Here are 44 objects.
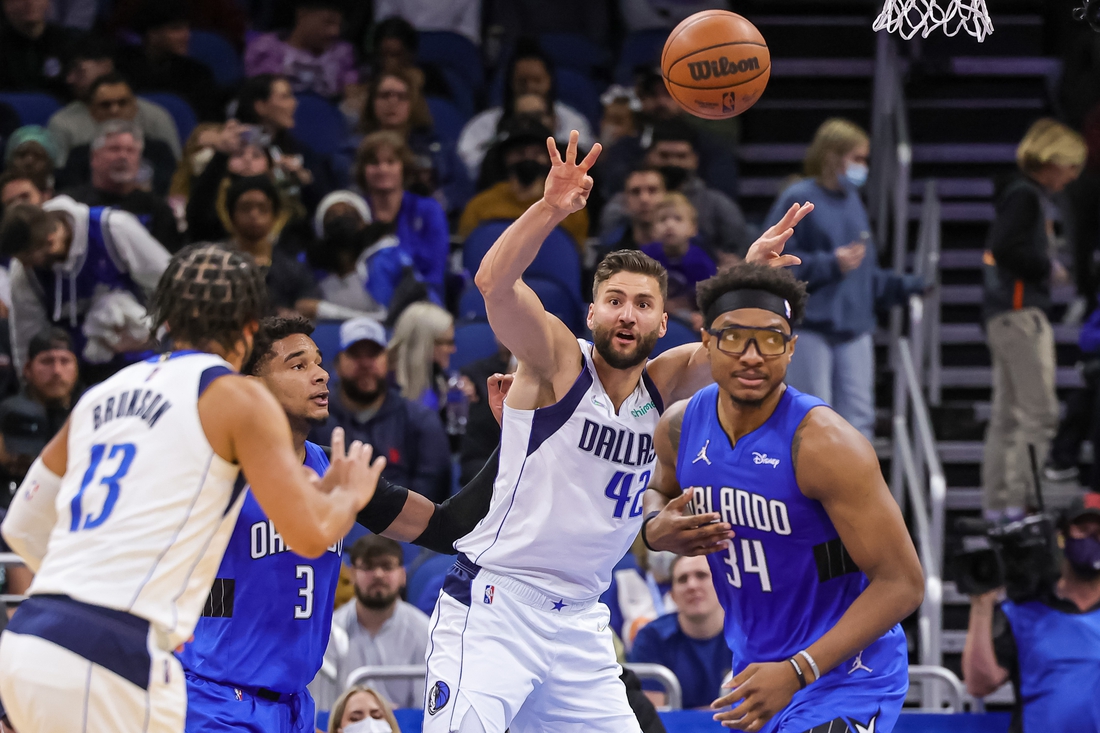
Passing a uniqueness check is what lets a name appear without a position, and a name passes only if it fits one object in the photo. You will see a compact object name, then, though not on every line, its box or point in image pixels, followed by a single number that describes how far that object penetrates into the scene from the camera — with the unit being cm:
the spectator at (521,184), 1948
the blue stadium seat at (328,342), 1731
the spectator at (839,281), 1755
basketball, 1203
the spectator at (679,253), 1756
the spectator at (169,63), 2200
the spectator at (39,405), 1579
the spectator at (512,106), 2142
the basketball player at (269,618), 986
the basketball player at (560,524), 1020
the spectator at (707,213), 1900
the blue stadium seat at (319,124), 2183
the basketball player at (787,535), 930
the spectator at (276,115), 1937
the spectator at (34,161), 1839
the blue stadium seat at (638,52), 2308
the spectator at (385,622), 1422
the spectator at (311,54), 2278
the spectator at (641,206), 1837
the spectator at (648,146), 2050
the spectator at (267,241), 1744
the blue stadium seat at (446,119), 2228
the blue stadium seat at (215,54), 2334
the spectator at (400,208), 1872
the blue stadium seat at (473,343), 1836
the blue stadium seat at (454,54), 2364
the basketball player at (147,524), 727
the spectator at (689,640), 1430
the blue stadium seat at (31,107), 2144
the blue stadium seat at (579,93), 2302
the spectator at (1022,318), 1817
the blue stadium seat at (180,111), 2152
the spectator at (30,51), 2227
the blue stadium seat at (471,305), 1887
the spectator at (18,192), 1783
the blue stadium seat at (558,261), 1864
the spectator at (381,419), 1625
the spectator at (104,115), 1969
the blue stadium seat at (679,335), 1720
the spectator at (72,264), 1603
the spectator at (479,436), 1597
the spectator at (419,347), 1728
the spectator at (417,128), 2047
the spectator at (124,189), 1730
